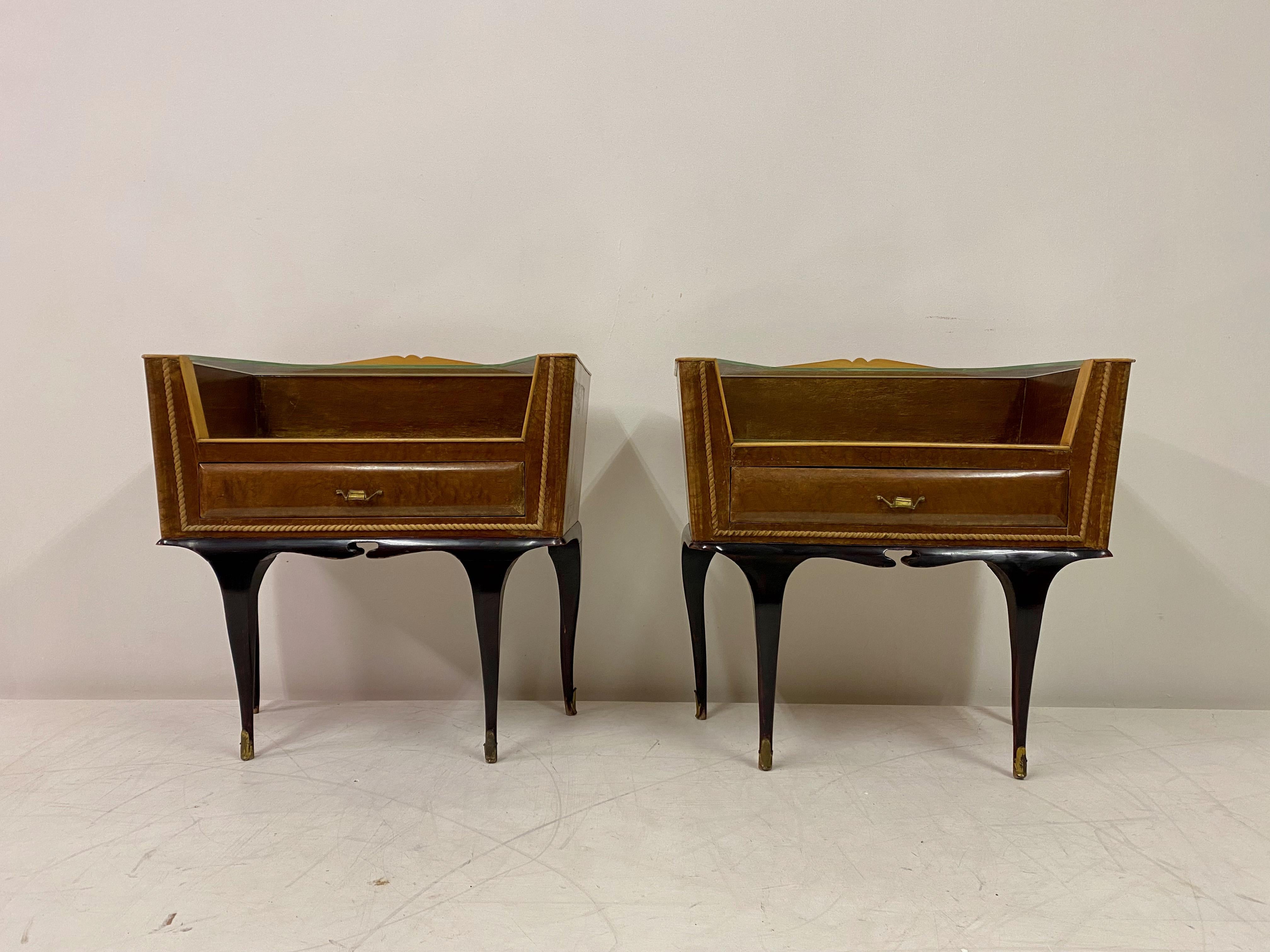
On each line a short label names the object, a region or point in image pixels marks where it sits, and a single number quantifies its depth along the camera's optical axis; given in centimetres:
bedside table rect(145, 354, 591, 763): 158
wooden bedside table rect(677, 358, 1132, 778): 154
